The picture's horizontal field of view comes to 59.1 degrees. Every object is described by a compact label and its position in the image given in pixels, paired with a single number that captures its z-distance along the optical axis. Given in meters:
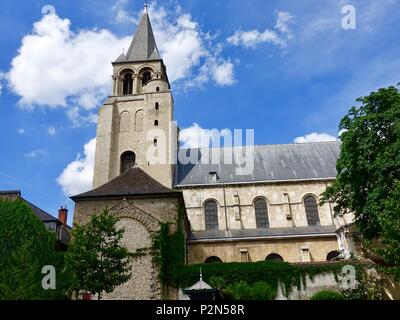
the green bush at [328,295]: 15.88
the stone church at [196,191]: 19.73
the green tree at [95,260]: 13.81
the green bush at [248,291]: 15.67
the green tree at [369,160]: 17.25
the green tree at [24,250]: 16.34
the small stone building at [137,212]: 17.53
